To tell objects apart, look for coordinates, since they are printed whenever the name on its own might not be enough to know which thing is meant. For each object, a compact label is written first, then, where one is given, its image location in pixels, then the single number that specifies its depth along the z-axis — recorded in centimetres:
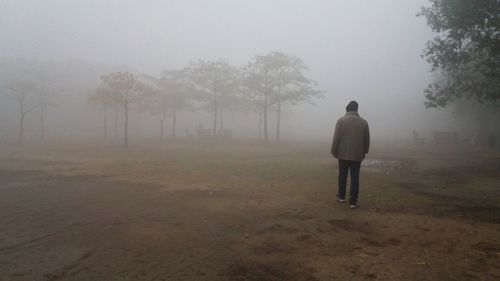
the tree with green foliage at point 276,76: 3525
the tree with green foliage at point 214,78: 3741
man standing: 827
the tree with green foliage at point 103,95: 2838
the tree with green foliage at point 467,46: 1450
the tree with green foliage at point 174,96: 3875
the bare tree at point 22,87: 3259
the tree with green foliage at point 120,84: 2795
